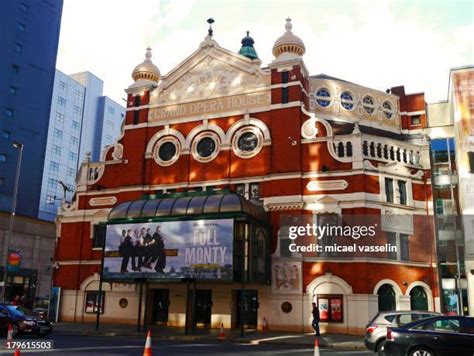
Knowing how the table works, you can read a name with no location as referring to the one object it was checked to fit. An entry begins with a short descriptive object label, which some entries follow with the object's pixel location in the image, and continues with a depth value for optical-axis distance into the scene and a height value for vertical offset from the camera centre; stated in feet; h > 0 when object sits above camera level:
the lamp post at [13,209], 104.17 +17.44
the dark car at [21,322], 71.10 -3.64
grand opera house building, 93.61 +18.96
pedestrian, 85.13 -2.77
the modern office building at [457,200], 102.99 +21.92
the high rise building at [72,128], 248.52 +89.54
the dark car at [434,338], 42.94 -2.81
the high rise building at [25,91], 170.50 +70.74
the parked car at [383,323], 58.44 -2.18
